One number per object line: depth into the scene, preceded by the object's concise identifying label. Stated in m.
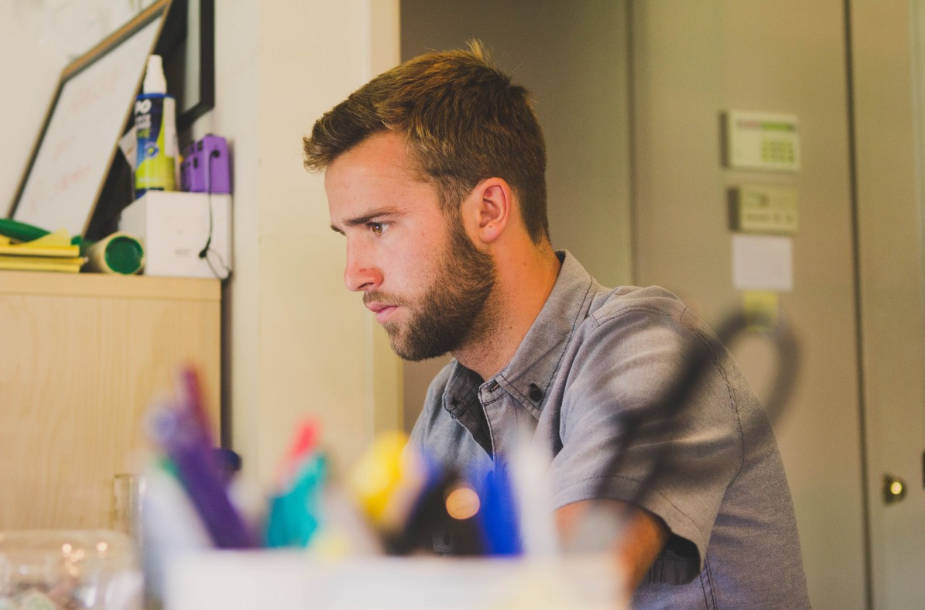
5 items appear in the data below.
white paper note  1.94
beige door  1.95
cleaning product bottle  1.55
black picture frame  1.62
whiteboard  1.69
